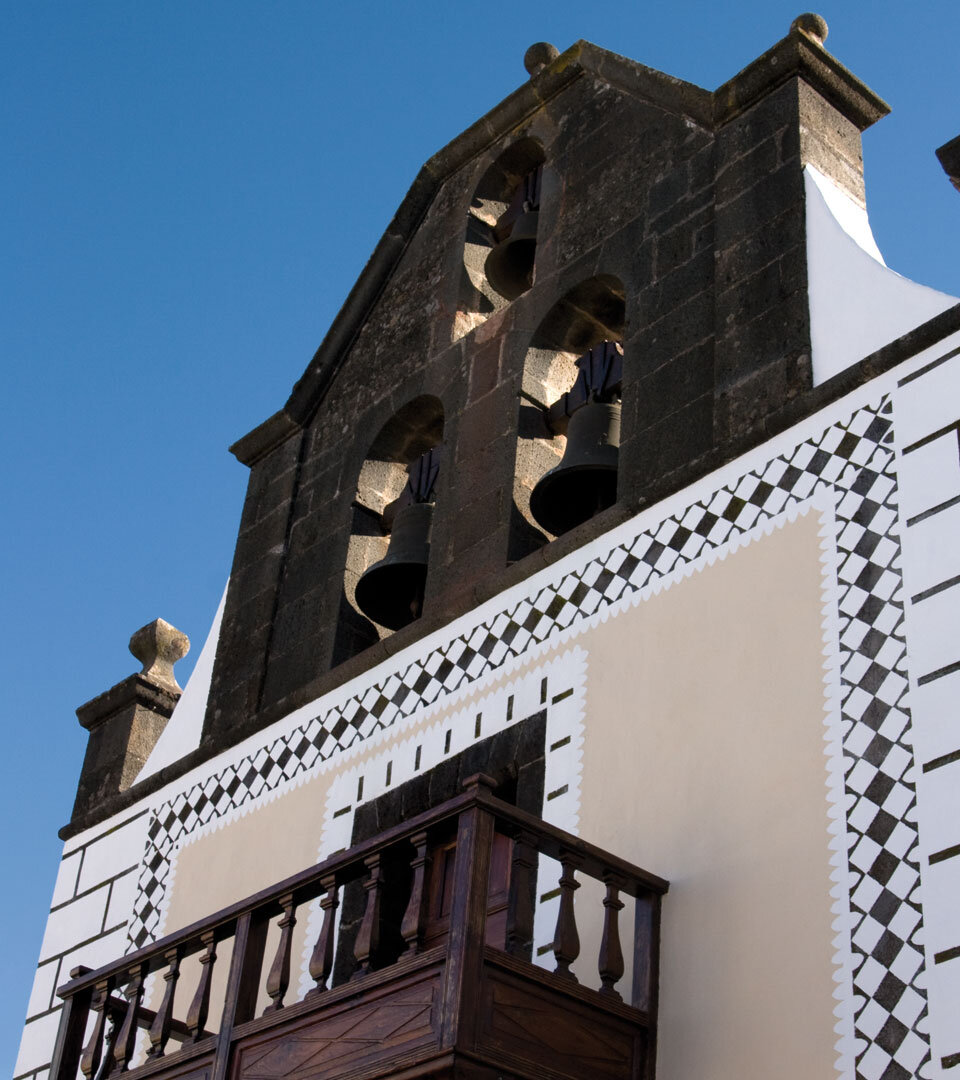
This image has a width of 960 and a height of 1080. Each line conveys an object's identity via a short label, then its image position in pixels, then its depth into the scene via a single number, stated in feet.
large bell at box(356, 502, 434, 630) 30.50
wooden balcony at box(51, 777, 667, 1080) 19.12
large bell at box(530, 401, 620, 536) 28.14
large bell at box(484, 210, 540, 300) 33.63
